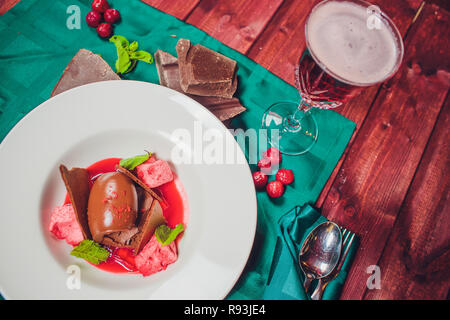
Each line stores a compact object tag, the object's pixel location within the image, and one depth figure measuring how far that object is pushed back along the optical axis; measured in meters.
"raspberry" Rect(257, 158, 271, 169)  0.60
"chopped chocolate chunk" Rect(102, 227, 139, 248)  0.56
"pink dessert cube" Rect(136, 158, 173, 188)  0.56
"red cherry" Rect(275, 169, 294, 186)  0.59
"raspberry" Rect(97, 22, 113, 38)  0.62
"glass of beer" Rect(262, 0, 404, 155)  0.50
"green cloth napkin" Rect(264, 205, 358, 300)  0.56
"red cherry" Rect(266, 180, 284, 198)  0.59
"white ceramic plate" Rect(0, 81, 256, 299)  0.52
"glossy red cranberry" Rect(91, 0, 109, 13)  0.63
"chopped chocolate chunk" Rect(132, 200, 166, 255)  0.55
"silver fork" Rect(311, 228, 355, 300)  0.56
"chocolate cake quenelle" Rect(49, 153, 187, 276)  0.55
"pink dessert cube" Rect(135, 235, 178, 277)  0.55
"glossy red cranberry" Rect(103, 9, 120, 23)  0.63
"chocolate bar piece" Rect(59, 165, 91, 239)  0.54
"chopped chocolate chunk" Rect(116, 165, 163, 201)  0.56
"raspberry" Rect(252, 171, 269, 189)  0.59
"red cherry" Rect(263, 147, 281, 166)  0.60
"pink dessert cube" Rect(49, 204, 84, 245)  0.55
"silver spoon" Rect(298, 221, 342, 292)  0.56
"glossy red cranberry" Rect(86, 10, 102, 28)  0.62
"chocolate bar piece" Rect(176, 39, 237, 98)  0.59
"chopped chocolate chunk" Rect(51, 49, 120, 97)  0.60
